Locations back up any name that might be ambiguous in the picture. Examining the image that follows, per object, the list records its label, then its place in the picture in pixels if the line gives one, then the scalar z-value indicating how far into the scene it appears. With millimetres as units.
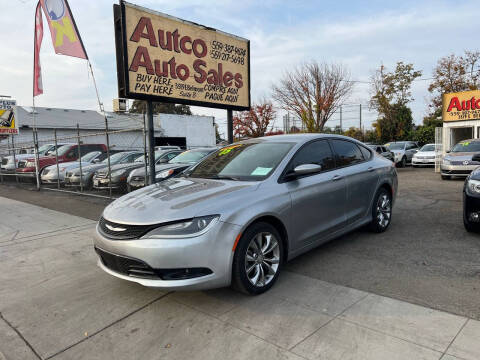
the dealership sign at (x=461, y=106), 15172
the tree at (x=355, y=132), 32781
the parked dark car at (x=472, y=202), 4852
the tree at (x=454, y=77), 30141
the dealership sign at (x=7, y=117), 14766
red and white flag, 11266
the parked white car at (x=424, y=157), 17844
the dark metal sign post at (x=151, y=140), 6926
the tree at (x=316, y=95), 28281
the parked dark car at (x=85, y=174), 11047
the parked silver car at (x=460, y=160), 11781
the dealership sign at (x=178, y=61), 6301
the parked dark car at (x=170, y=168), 8617
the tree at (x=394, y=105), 30062
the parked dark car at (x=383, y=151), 16953
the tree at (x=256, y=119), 40594
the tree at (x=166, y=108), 59094
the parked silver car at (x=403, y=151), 18953
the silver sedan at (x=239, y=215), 3035
